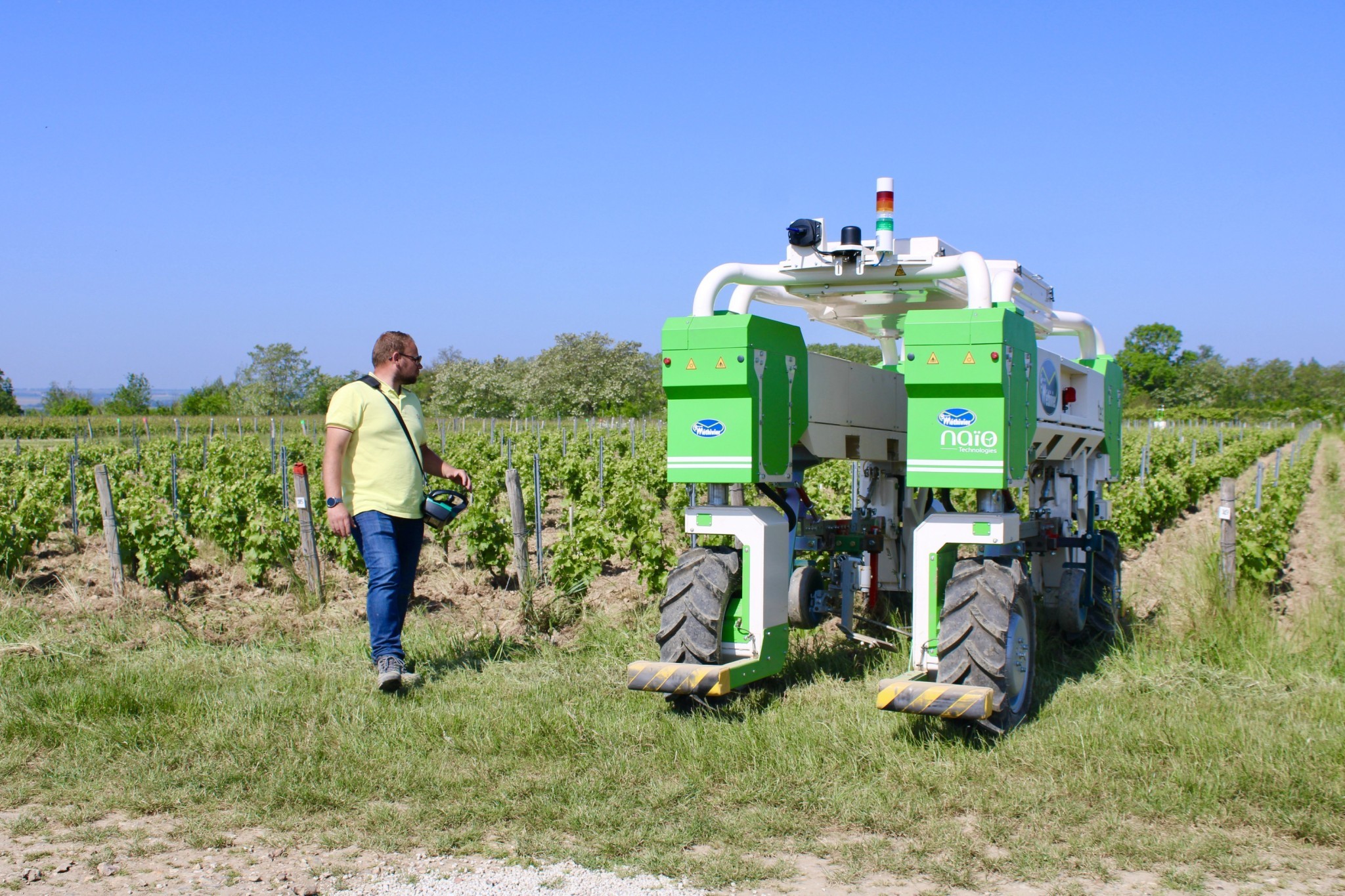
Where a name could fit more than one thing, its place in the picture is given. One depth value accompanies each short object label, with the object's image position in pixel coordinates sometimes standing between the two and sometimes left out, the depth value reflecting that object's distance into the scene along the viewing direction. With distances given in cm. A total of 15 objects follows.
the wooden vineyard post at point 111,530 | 810
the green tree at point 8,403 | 6844
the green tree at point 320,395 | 8419
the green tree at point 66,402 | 6669
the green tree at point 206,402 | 7644
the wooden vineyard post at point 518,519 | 776
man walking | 548
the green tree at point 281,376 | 8894
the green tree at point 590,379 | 7750
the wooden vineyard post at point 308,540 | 786
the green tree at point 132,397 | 7412
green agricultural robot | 457
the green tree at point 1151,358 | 11281
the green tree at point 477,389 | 8094
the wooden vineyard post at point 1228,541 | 716
